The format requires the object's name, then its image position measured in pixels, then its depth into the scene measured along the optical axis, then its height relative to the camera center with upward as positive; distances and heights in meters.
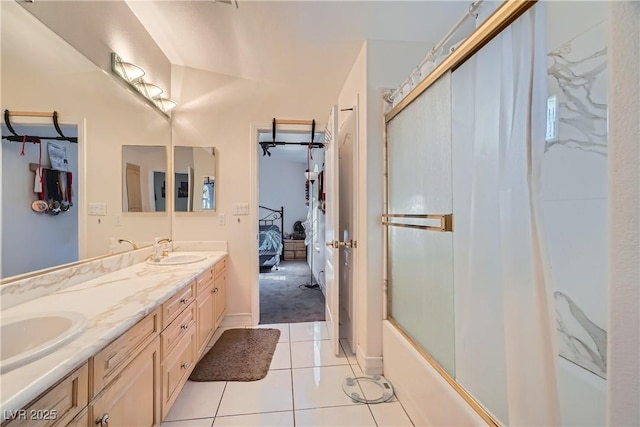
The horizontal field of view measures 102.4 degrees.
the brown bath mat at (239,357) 1.86 -1.18
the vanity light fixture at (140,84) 1.82 +1.03
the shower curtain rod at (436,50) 1.04 +0.83
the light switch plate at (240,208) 2.67 +0.04
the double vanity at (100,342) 0.64 -0.42
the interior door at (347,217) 2.16 -0.04
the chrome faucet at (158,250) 2.10 -0.32
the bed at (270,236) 5.12 -0.51
